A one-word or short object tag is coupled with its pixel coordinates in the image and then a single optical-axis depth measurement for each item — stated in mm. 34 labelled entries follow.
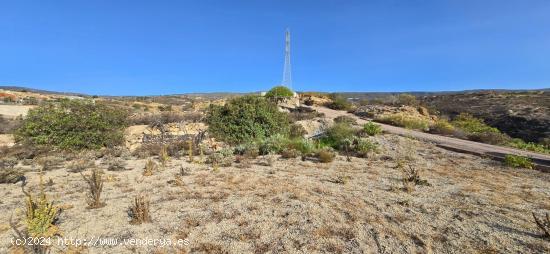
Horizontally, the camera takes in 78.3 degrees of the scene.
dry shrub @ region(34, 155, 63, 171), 10301
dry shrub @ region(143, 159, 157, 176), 9048
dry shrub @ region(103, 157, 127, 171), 9829
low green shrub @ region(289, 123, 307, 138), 16791
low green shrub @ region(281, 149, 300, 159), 11562
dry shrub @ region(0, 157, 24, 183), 8321
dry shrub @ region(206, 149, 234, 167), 10252
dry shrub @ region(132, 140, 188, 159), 12320
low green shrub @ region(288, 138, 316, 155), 12359
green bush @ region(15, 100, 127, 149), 12906
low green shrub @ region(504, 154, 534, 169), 10195
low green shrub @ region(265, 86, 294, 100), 29989
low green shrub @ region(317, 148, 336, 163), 10844
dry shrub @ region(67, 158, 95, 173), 9865
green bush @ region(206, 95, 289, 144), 15297
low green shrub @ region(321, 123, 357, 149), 13602
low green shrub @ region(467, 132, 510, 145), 16050
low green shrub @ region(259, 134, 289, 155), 12328
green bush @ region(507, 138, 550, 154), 14632
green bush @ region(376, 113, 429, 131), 20386
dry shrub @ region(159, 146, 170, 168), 10206
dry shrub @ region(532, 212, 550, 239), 4615
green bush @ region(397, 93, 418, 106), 30838
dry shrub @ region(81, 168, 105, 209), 6180
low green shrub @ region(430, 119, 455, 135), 18220
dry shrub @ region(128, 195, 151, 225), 5375
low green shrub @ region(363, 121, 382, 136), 15838
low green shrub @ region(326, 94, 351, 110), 31688
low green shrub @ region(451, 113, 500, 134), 23578
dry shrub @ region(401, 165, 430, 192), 7432
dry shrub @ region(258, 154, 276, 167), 10477
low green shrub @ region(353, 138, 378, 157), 12239
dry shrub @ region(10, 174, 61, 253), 4473
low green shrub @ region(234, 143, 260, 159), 11871
